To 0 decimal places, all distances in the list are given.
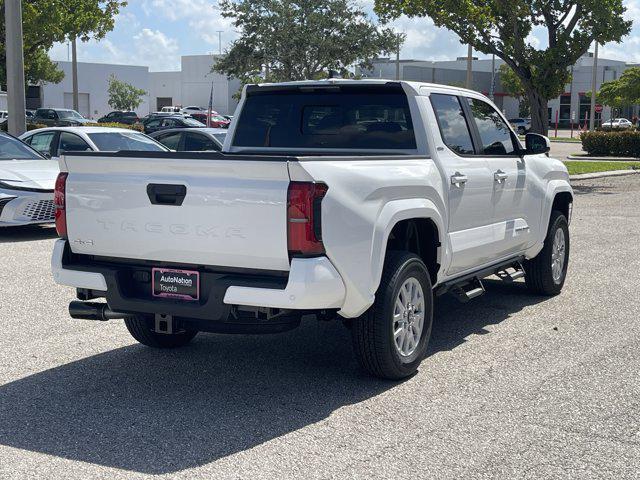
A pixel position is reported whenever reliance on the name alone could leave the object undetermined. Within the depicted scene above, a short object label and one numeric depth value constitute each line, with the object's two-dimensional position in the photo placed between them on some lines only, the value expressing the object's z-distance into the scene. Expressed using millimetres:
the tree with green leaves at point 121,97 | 82438
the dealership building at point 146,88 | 83438
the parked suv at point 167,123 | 40178
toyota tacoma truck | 5254
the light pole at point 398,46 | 44562
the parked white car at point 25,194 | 12375
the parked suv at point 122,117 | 58156
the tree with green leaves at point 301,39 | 41875
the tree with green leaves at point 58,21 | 28750
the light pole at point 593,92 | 65675
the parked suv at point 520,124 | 73294
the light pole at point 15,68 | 18172
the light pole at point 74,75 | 45906
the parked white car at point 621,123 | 72944
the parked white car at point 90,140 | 14758
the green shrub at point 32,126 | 34284
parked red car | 58059
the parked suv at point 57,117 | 47925
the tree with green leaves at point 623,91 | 64812
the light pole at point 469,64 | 29981
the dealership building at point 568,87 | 91125
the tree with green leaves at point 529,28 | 22859
